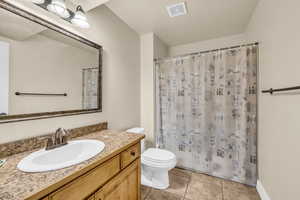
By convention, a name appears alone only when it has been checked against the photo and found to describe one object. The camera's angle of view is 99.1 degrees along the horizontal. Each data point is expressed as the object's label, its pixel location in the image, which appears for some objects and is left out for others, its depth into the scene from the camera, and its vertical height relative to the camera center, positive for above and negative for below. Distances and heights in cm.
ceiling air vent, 162 +120
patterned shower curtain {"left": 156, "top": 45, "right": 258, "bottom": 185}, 166 -17
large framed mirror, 87 +26
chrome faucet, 96 -31
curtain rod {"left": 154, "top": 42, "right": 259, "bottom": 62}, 202 +72
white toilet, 154 -81
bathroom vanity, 53 -39
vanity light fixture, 103 +76
